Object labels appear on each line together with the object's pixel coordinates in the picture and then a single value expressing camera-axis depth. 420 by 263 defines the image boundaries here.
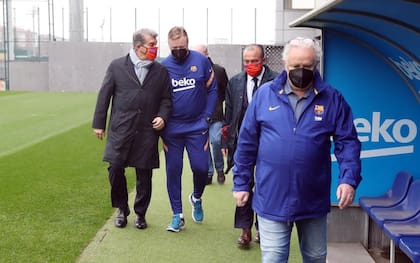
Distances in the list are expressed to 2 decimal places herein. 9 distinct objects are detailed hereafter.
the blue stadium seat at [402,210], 5.17
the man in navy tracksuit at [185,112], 6.18
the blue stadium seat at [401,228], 4.67
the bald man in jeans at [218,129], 8.20
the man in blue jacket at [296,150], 3.71
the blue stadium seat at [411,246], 4.13
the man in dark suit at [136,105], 6.07
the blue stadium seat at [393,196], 5.54
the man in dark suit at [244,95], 5.71
